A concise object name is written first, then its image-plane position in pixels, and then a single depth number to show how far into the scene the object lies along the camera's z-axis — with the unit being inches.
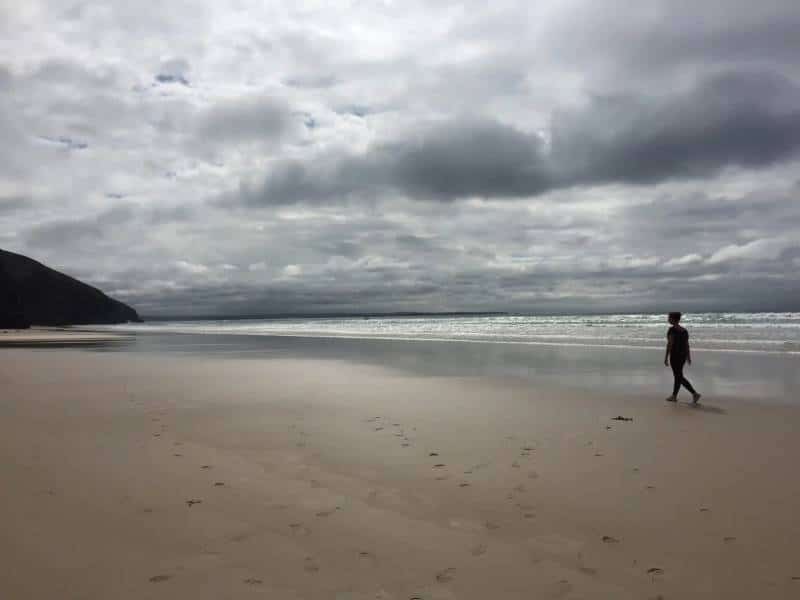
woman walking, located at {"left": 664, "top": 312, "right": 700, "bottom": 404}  477.1
